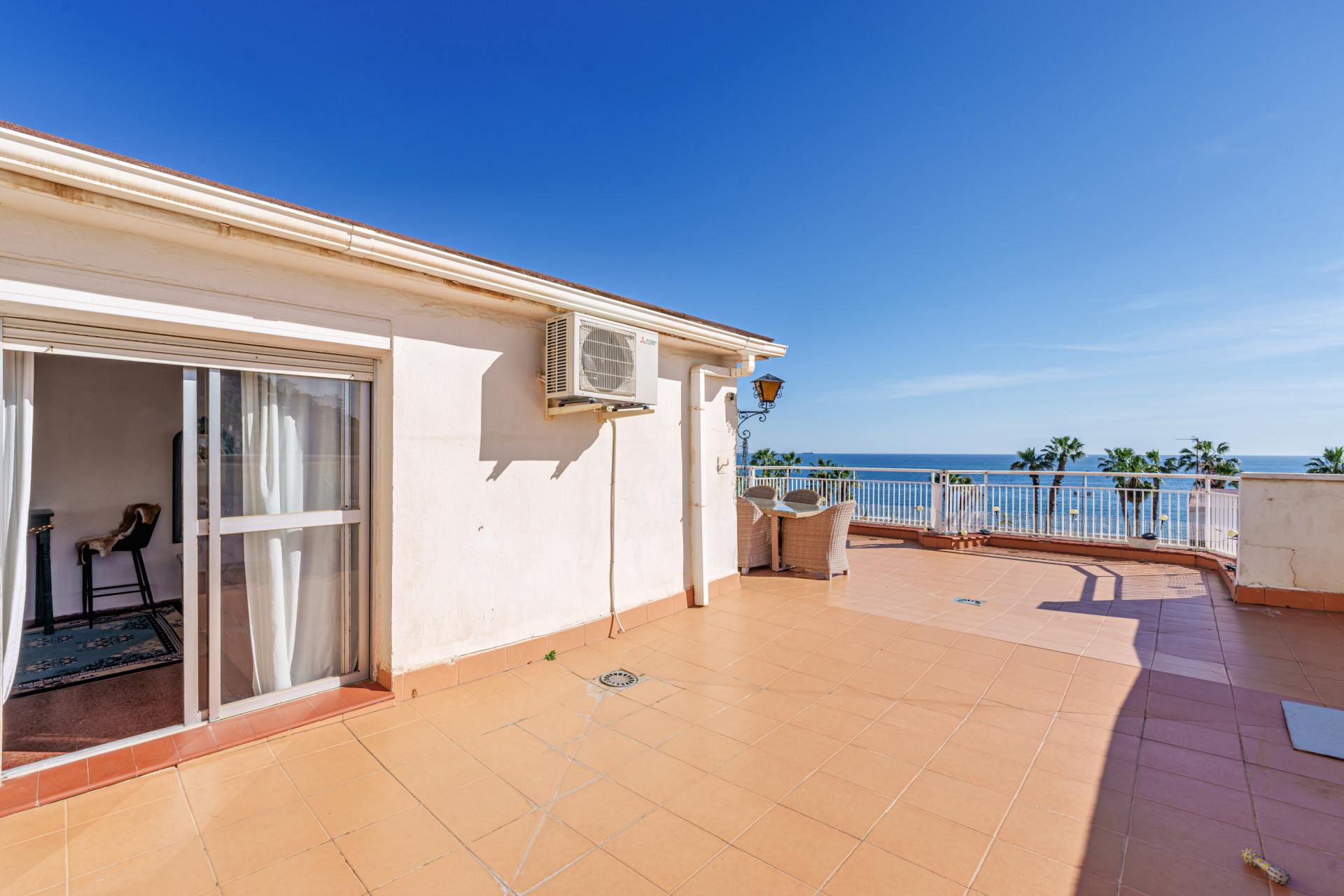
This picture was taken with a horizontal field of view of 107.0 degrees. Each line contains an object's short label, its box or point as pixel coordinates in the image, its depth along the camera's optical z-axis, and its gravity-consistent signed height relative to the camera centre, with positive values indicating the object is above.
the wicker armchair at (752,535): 6.66 -1.13
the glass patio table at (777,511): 6.38 -0.78
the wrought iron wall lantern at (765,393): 7.36 +0.89
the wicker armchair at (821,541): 6.20 -1.15
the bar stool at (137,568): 4.45 -1.06
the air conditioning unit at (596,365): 3.44 +0.63
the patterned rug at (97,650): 3.28 -1.48
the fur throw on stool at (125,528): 4.36 -0.69
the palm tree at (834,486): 9.41 -0.66
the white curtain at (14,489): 2.13 -0.16
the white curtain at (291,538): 2.73 -0.49
